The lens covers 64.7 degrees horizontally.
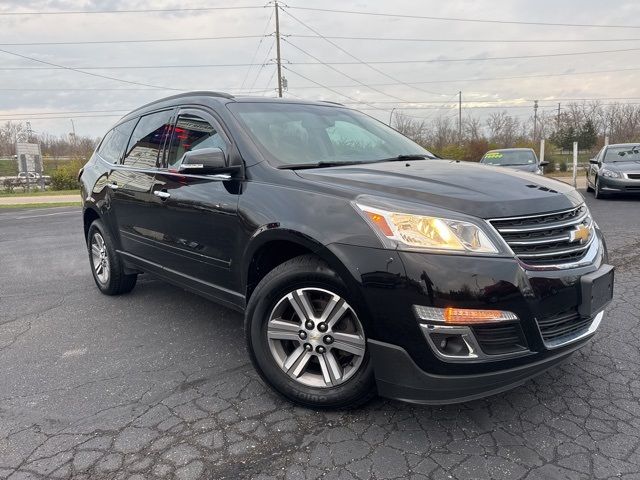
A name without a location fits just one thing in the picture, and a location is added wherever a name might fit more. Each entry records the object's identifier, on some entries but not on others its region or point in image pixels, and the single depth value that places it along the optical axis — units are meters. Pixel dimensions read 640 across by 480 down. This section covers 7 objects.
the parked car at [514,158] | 14.16
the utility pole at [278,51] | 39.91
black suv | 2.32
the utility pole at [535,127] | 54.56
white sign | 31.80
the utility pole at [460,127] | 41.70
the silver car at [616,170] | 12.05
